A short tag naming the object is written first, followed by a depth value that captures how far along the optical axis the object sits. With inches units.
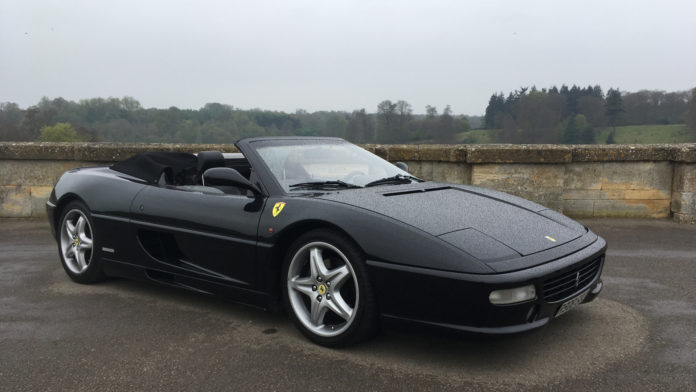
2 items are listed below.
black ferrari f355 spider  96.9
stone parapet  283.9
